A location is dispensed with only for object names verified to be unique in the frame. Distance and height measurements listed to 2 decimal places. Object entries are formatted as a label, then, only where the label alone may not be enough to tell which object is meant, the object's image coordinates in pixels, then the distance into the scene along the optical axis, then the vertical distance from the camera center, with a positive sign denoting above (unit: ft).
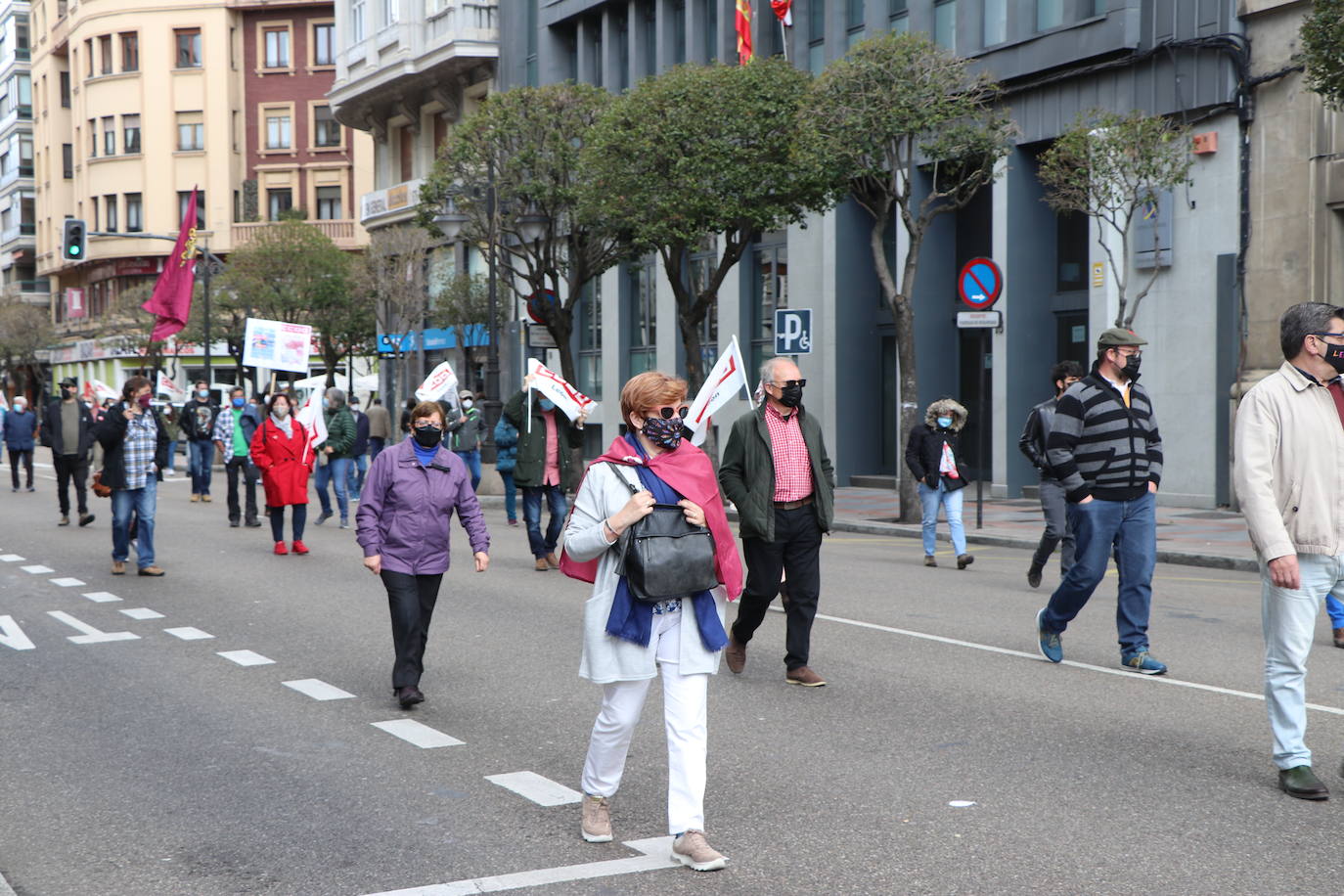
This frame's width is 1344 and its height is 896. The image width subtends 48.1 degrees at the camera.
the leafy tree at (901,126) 63.05 +10.94
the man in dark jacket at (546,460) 45.24 -2.20
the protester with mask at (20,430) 85.05 -2.23
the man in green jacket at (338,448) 61.21 -2.44
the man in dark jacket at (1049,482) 36.73 -2.71
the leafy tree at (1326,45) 46.65 +10.51
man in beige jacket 18.39 -1.48
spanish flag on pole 93.86 +22.35
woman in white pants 16.28 -2.43
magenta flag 119.75 +7.89
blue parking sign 66.59 +2.34
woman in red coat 51.34 -2.54
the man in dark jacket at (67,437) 62.59 -2.11
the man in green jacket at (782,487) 25.81 -1.77
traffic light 103.86 +10.30
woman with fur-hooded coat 45.93 -2.42
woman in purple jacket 25.41 -2.40
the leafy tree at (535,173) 87.76 +12.64
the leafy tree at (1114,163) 59.98 +8.85
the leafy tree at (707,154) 71.15 +11.09
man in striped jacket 26.43 -1.56
